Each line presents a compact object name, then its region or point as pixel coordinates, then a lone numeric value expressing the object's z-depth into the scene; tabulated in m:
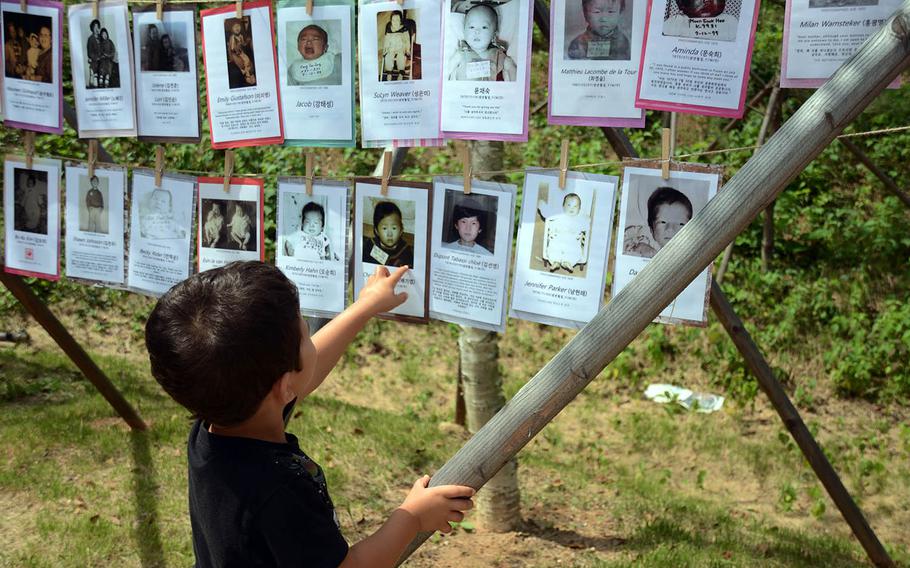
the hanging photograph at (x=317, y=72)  2.55
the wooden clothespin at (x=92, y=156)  2.99
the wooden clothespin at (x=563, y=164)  2.34
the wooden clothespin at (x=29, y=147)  3.08
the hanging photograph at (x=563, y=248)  2.38
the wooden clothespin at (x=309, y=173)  2.64
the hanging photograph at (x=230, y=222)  2.80
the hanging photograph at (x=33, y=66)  2.96
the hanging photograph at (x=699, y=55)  2.16
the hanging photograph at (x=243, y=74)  2.63
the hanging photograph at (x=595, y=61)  2.26
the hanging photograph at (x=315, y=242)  2.70
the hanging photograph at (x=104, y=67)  2.83
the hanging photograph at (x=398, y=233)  2.57
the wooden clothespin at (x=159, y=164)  2.81
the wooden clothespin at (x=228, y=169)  2.75
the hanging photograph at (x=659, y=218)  2.29
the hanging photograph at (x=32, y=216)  3.12
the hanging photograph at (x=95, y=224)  2.99
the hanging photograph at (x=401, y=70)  2.45
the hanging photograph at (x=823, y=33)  2.08
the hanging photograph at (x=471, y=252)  2.48
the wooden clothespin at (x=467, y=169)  2.46
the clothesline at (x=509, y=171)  2.34
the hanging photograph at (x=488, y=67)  2.37
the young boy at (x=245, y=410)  1.56
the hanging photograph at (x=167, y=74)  2.77
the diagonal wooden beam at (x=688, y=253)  1.87
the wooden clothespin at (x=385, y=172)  2.60
